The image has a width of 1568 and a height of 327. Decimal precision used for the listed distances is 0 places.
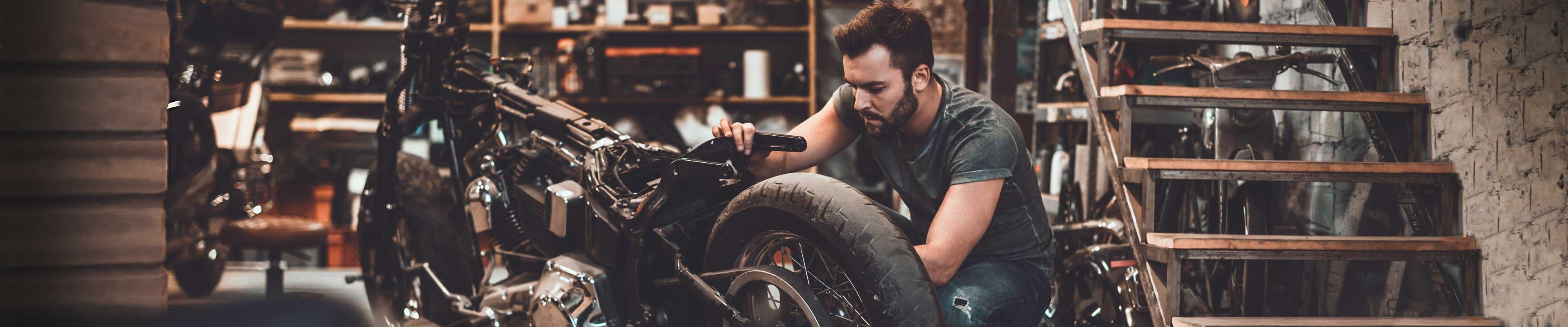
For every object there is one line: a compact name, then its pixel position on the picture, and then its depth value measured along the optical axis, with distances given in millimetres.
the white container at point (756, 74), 5047
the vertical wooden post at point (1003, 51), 3566
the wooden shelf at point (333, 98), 4938
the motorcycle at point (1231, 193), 2439
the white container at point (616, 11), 4996
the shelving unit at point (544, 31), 4930
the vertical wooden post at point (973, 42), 4602
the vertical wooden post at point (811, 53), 5047
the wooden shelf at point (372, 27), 4918
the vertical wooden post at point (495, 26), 4945
